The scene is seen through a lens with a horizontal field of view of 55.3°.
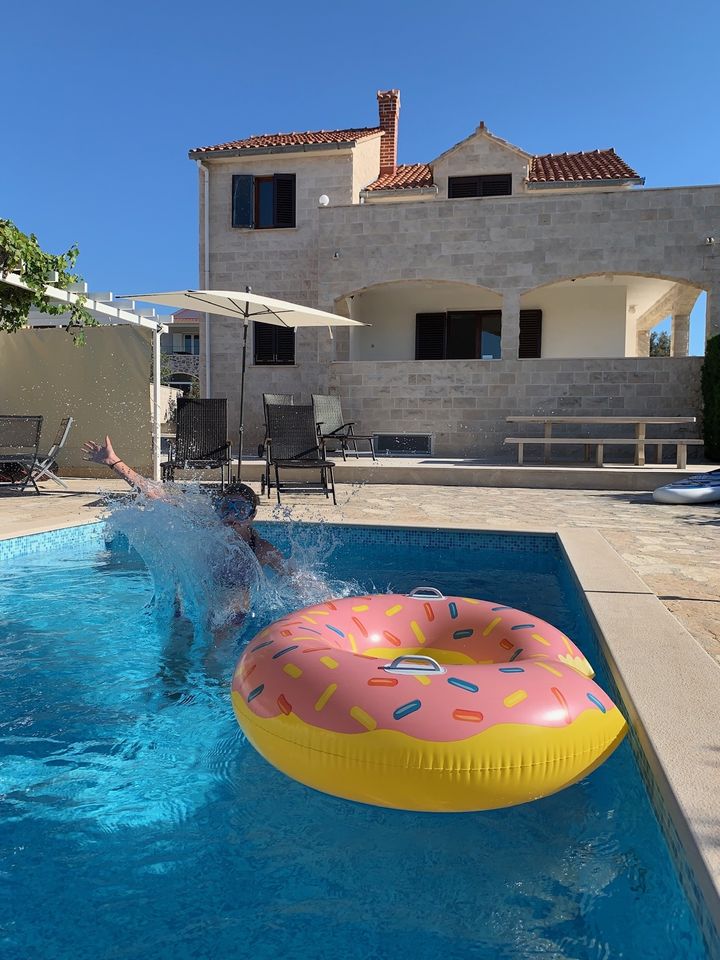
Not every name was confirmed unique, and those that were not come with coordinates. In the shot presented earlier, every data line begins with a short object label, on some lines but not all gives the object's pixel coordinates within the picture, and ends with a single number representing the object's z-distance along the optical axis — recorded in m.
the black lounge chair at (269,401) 8.46
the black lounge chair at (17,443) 8.76
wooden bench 9.81
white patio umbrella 7.58
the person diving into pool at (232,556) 3.56
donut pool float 1.78
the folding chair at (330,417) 11.66
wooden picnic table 9.91
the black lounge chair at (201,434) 8.78
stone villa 12.46
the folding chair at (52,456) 8.34
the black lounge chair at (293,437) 8.61
